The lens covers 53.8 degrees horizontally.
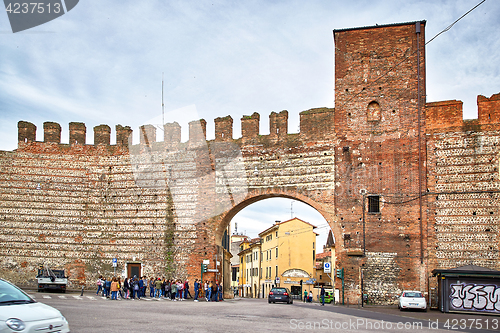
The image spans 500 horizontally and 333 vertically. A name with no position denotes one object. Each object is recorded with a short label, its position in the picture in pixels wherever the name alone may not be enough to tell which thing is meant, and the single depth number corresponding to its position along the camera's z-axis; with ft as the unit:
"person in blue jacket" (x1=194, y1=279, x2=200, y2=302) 77.41
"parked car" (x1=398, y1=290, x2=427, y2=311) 62.95
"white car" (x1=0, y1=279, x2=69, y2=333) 21.21
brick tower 71.36
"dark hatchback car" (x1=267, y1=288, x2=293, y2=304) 86.53
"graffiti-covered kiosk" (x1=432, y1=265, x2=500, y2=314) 59.26
